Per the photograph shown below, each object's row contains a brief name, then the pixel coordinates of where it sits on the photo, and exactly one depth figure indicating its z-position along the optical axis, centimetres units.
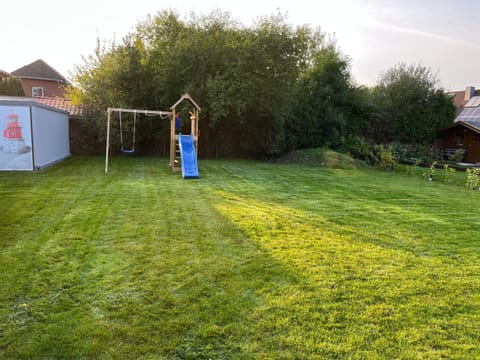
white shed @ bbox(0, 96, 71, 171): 846
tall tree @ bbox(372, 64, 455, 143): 1877
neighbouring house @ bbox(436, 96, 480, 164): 1877
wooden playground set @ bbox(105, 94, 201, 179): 900
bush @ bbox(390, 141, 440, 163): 1599
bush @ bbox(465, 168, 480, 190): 932
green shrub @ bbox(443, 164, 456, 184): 1039
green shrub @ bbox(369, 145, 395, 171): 1277
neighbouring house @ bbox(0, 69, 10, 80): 2267
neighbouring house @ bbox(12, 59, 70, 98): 2625
